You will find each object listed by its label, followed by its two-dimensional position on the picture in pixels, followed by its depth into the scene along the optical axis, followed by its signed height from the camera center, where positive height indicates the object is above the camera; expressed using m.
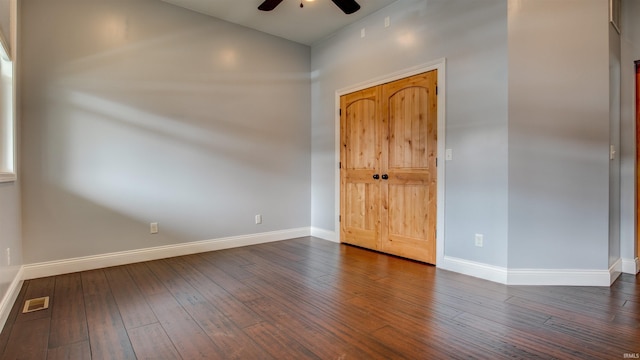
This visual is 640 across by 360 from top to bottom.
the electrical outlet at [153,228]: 3.73 -0.58
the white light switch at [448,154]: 3.32 +0.22
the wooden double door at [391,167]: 3.53 +0.11
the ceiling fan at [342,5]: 3.03 +1.61
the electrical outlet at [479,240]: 3.11 -0.61
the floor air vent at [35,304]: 2.40 -0.96
